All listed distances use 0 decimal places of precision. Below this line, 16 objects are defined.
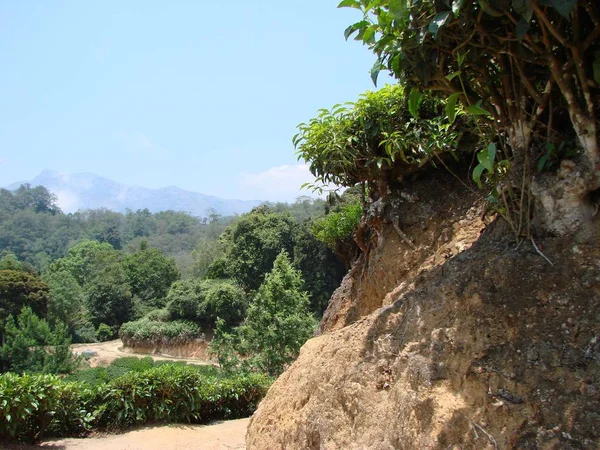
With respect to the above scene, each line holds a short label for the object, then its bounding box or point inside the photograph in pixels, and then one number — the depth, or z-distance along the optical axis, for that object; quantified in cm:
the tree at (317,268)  2741
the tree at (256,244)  3025
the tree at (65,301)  2980
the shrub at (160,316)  2775
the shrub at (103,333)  3203
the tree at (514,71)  228
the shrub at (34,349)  1977
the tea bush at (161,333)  2605
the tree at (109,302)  3366
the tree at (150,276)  3659
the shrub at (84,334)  3131
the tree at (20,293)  2669
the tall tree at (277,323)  1294
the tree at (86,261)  4203
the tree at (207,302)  2595
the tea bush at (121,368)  1694
